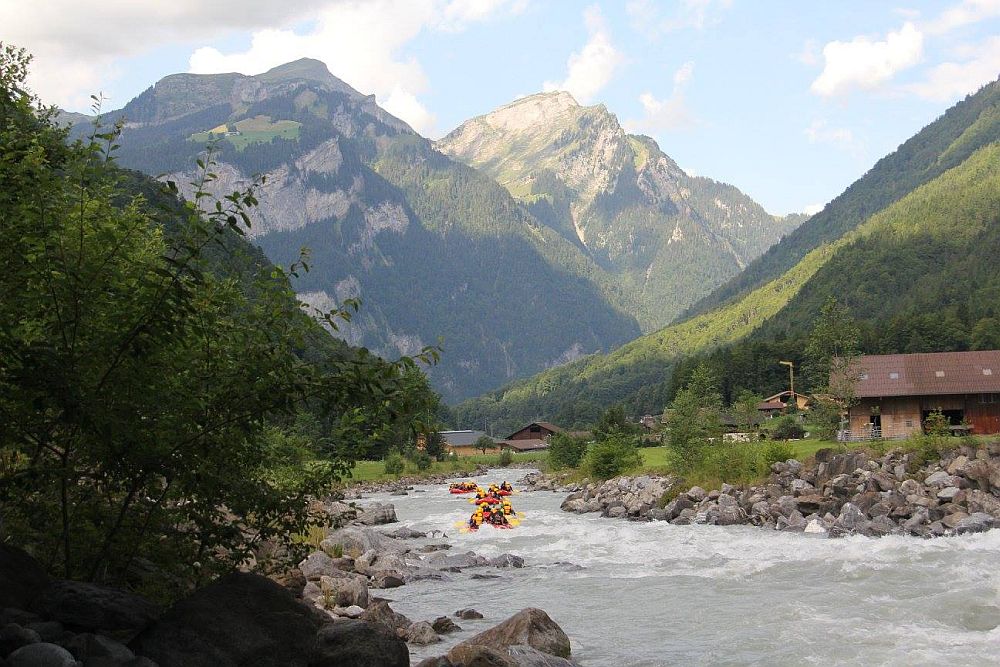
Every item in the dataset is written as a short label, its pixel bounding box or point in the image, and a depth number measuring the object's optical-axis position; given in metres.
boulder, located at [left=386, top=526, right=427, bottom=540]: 35.34
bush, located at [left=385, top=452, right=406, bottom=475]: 87.56
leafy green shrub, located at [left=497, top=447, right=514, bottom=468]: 117.88
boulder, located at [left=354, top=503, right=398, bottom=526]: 42.50
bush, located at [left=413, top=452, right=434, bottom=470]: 94.69
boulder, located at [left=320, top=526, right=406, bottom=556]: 27.50
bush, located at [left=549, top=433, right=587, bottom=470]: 80.12
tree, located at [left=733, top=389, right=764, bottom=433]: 79.81
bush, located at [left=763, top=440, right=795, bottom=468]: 43.31
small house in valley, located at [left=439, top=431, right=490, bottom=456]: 138.81
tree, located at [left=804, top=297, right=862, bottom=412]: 57.53
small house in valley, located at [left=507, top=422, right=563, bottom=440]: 157.00
